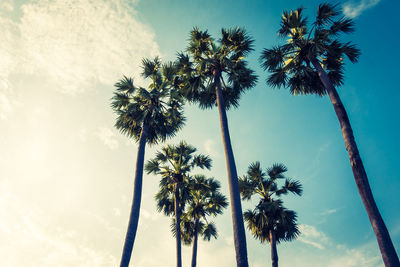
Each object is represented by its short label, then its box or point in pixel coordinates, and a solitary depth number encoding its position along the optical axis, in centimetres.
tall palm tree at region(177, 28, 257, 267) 1283
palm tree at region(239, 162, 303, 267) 1527
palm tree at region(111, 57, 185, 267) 1309
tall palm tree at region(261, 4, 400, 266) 1013
